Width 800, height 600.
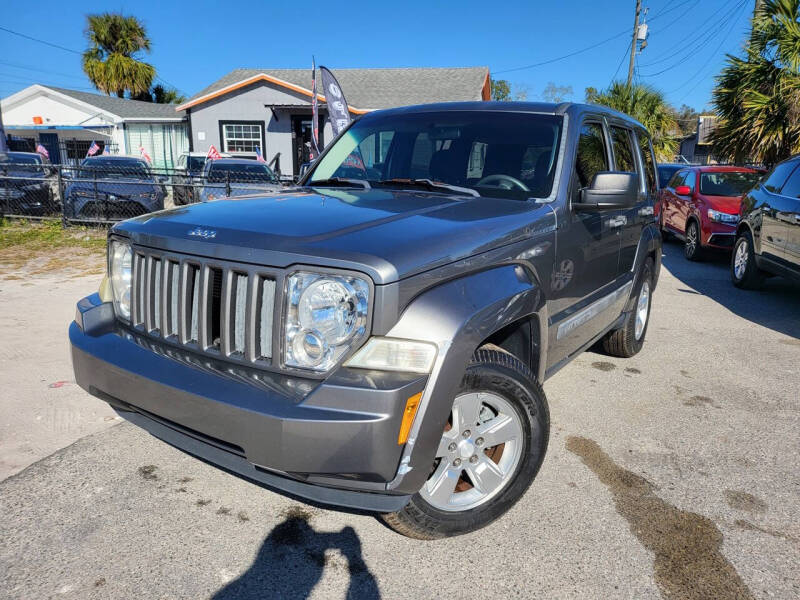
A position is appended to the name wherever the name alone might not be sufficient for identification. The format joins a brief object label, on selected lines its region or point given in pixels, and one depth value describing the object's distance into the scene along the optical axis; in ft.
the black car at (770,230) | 20.42
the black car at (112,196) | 34.65
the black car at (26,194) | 38.00
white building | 92.63
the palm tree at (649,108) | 74.59
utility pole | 98.16
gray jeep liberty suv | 6.40
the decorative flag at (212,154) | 55.80
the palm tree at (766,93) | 38.75
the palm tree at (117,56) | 126.11
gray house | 74.59
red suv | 30.55
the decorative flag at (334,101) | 36.35
